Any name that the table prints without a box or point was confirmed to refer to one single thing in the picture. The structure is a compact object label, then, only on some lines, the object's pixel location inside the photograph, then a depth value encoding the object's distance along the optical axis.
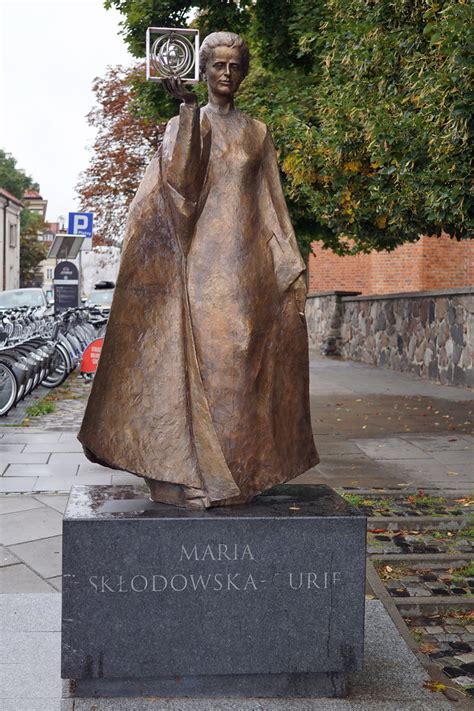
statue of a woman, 3.57
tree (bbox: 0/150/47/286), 62.72
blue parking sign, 18.31
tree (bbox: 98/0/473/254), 7.16
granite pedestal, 3.44
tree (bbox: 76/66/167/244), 29.94
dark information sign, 19.34
